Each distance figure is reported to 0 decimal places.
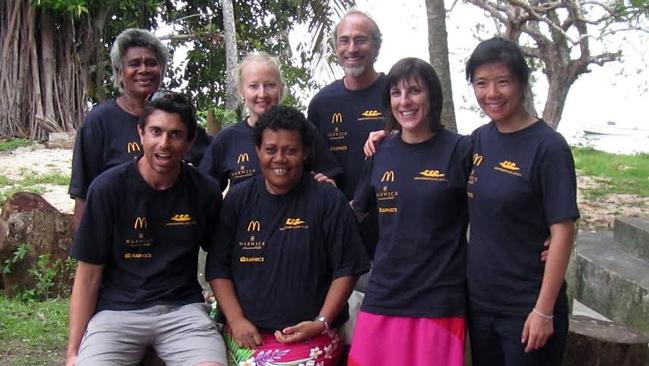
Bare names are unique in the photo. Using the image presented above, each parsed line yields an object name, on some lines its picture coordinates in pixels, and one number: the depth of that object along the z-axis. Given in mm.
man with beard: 4062
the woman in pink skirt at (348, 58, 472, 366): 3203
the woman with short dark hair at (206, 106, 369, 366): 3457
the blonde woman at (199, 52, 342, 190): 3934
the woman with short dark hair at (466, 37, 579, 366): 2898
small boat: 24844
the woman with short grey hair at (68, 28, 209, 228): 4035
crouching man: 3482
